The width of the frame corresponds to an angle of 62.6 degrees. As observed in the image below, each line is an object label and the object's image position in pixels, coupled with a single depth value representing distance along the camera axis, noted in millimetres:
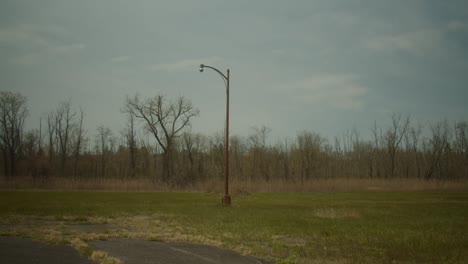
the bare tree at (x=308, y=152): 68188
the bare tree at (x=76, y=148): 65938
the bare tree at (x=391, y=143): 70906
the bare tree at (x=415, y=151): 76438
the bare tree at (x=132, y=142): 63847
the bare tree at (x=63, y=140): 65750
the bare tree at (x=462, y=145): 75312
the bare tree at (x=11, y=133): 60188
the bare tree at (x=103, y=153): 73188
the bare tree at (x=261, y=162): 69938
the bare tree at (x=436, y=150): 70306
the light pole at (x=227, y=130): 22461
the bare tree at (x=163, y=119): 59188
